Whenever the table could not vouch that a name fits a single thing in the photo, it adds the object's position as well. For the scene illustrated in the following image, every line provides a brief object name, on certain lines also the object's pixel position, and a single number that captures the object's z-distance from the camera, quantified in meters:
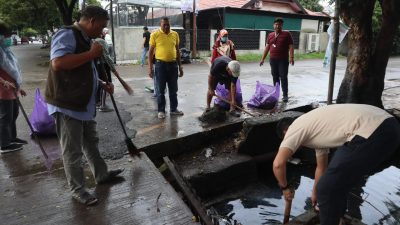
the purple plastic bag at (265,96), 6.81
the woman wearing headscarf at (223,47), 6.99
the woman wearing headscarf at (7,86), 4.22
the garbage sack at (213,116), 5.85
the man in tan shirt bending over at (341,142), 2.58
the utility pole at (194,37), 17.20
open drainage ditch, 4.33
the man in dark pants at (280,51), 7.19
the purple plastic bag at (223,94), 6.62
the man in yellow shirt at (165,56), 5.84
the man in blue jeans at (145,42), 14.42
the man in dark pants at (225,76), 5.62
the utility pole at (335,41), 5.39
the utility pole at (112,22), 15.40
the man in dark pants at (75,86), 2.85
